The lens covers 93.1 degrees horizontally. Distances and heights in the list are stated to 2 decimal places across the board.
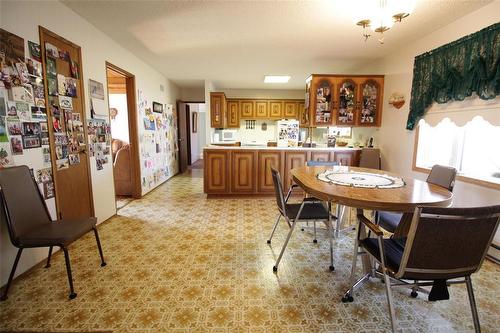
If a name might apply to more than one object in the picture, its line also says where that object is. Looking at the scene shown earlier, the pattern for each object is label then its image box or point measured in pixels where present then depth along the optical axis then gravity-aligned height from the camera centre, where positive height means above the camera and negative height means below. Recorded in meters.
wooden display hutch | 3.89 +0.57
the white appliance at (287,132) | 4.68 +0.05
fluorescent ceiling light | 5.08 +1.24
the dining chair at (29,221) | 1.63 -0.66
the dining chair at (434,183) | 1.93 -0.40
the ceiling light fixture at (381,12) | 1.77 +0.95
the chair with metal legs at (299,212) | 1.99 -0.68
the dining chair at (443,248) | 1.09 -0.55
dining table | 1.40 -0.38
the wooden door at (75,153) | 2.16 -0.26
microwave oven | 6.62 -0.03
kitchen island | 4.07 -0.48
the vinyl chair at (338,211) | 2.61 -0.86
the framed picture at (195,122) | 8.42 +0.42
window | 2.32 -0.14
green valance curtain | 2.14 +0.66
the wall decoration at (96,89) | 2.75 +0.52
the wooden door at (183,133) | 6.37 +0.02
